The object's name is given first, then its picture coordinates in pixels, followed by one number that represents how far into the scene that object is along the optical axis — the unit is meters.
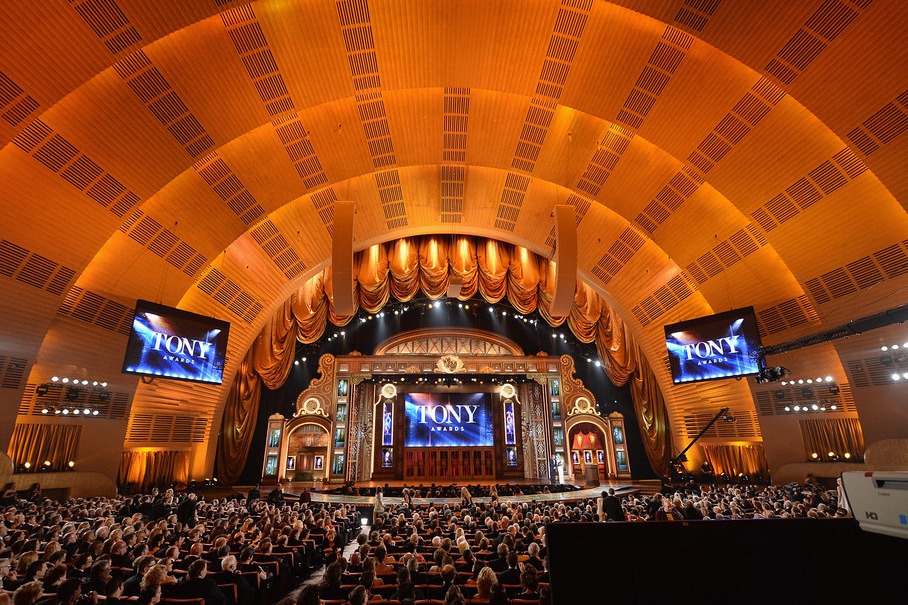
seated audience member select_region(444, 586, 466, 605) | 3.03
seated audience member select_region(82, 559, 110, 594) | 3.75
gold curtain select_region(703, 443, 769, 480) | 15.34
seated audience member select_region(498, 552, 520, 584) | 4.40
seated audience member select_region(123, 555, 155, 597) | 4.01
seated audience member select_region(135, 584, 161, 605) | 3.46
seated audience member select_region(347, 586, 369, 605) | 3.04
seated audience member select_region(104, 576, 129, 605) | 3.57
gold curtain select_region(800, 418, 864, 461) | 12.30
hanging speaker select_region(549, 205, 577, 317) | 10.59
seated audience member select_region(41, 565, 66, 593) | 3.49
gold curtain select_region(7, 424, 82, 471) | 10.98
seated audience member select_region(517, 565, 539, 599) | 3.75
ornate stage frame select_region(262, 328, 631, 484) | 21.39
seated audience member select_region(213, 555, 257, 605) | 4.40
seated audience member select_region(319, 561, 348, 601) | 3.98
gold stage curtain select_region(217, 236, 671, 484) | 18.94
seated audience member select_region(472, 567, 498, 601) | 3.70
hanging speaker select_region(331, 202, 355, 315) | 10.70
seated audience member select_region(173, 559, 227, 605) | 3.94
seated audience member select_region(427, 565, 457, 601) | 4.26
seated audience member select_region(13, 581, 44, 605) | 2.88
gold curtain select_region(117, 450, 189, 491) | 14.52
